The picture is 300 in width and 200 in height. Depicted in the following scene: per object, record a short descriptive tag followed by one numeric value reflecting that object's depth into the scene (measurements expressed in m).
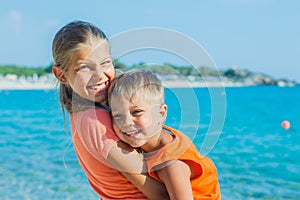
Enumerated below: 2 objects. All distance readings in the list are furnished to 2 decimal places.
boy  2.04
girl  2.07
